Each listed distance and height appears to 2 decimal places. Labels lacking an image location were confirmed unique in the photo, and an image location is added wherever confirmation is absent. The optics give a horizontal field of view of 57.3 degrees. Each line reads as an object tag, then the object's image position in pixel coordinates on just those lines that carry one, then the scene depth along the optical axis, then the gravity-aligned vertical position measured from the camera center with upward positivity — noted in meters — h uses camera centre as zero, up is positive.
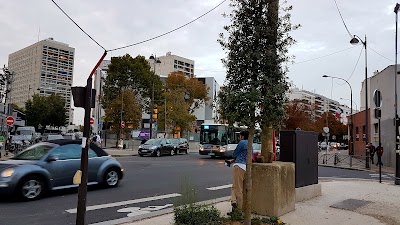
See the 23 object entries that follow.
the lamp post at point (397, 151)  14.11 -0.41
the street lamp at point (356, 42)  23.42 +6.27
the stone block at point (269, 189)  7.05 -1.00
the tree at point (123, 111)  47.50 +3.07
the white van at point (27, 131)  44.67 +0.20
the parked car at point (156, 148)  30.00 -1.02
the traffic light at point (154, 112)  40.18 +2.54
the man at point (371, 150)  26.26 -0.75
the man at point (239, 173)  7.51 -0.74
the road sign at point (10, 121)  25.50 +0.80
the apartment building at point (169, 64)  117.99 +23.45
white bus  28.34 -0.40
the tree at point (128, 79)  52.44 +8.30
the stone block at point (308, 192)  9.04 -1.37
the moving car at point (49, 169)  8.95 -0.94
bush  5.75 -1.27
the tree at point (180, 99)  53.69 +5.86
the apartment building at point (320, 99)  155.11 +18.56
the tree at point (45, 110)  79.06 +5.00
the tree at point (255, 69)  5.64 +1.08
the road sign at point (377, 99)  14.33 +1.62
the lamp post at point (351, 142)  41.88 -0.27
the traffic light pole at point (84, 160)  5.75 -0.41
